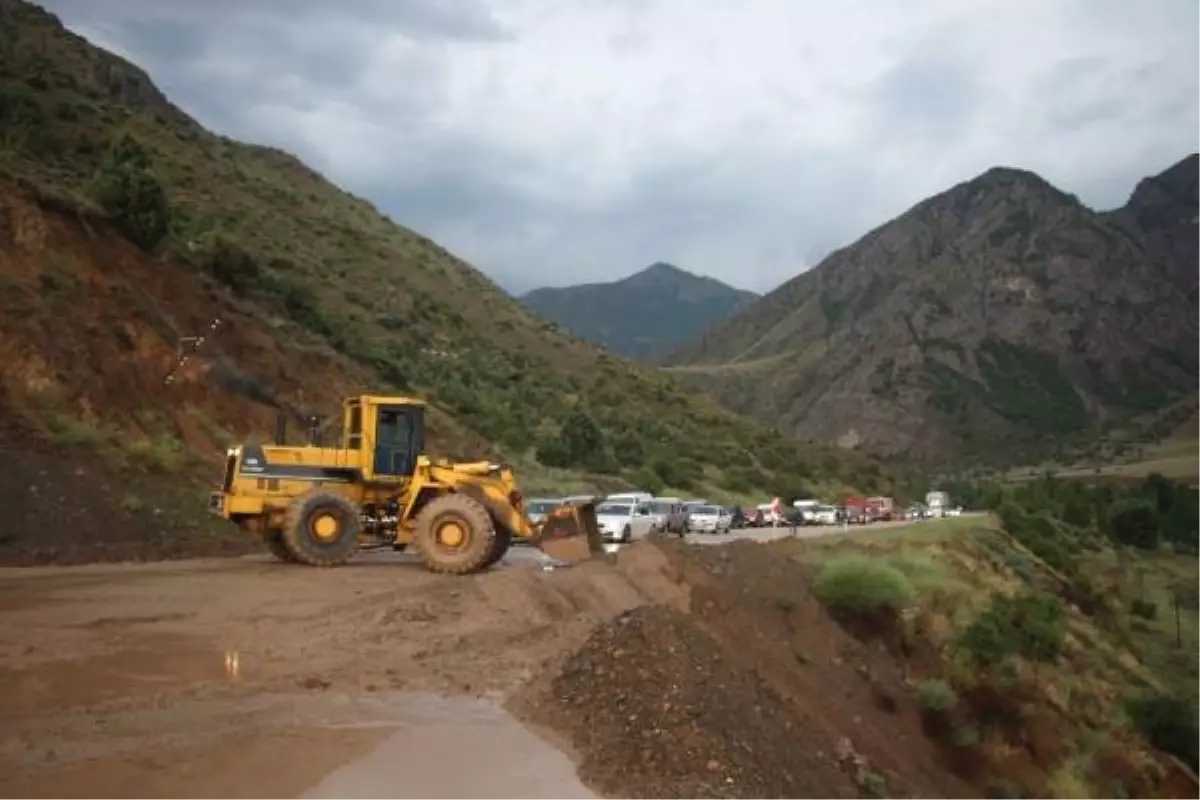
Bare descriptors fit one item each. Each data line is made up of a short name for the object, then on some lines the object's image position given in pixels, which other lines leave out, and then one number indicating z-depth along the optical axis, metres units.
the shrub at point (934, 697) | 23.92
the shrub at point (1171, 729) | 32.25
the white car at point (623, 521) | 34.19
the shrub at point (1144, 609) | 56.51
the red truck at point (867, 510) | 59.28
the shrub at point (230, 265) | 43.91
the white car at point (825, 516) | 55.28
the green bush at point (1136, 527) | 97.50
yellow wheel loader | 20.44
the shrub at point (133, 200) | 35.03
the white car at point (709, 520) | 43.69
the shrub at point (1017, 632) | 27.40
